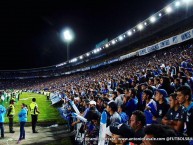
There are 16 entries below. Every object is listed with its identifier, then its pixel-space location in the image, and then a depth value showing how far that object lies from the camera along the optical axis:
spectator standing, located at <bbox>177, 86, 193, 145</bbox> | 2.39
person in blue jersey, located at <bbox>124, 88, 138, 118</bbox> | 4.12
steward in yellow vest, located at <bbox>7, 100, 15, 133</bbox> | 8.26
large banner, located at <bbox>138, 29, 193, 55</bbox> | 12.24
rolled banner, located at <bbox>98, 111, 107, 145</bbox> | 2.34
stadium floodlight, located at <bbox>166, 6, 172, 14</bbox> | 17.93
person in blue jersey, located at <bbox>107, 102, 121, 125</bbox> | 3.02
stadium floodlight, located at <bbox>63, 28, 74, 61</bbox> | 31.98
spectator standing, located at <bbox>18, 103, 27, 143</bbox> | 7.04
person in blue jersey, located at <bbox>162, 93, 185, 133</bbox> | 2.49
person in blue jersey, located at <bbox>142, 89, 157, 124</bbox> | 3.15
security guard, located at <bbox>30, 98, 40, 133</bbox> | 8.15
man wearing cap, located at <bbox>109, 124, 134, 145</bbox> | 2.00
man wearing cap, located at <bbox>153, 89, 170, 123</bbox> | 3.19
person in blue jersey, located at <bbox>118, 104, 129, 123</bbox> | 3.23
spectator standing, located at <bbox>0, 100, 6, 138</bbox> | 7.55
